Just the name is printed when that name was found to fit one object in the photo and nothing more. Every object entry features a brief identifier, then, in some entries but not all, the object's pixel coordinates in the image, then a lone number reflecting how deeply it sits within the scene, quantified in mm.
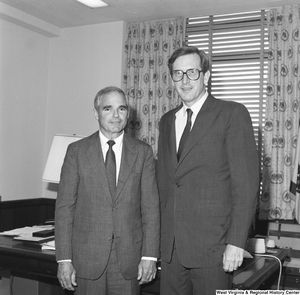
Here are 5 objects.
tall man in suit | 1935
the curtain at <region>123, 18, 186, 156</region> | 4898
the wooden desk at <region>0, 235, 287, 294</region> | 2340
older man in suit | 2145
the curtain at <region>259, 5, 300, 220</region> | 4305
